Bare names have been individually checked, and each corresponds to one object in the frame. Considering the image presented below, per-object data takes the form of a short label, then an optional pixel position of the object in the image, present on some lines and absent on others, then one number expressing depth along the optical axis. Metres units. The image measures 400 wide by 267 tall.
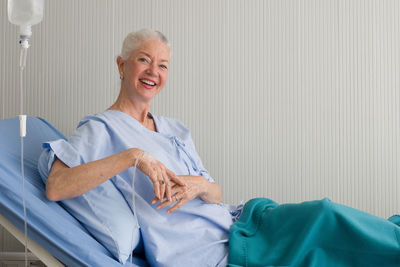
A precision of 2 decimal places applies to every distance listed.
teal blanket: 1.21
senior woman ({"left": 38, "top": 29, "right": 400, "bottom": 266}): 1.22
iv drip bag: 1.28
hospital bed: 1.17
